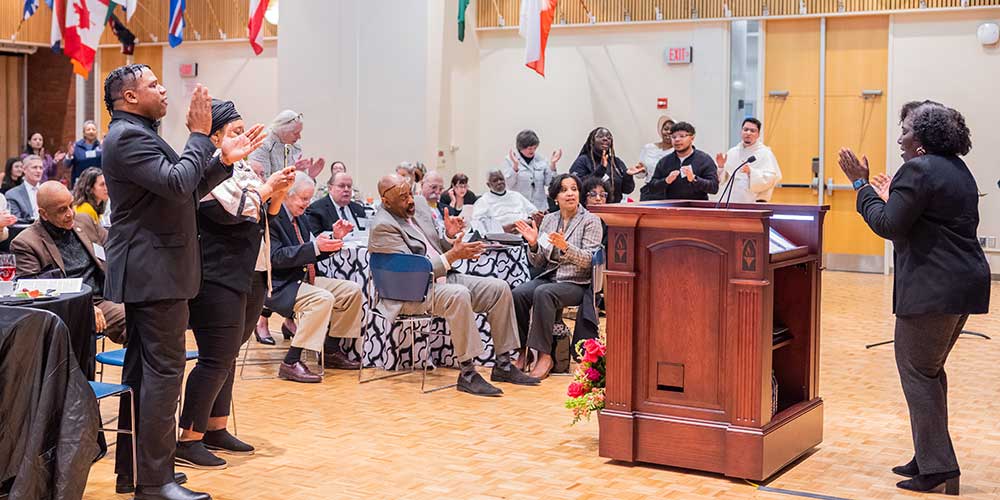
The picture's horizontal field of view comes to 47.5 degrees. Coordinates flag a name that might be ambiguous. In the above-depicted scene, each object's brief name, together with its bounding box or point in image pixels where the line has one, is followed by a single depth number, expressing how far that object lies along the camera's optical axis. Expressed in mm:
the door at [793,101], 12156
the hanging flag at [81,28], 13031
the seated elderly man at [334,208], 7820
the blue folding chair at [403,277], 6188
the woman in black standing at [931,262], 4172
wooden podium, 4320
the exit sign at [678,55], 12391
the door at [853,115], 11906
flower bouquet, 4852
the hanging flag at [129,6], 13414
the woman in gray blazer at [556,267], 6602
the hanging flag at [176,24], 13719
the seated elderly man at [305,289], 6191
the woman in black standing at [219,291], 4430
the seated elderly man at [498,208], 9016
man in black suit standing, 3834
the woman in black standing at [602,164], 9281
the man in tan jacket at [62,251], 5375
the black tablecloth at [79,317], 4145
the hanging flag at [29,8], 13961
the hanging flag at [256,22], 13152
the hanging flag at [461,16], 12812
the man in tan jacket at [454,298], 6289
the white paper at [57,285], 4383
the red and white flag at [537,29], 11812
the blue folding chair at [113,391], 4012
